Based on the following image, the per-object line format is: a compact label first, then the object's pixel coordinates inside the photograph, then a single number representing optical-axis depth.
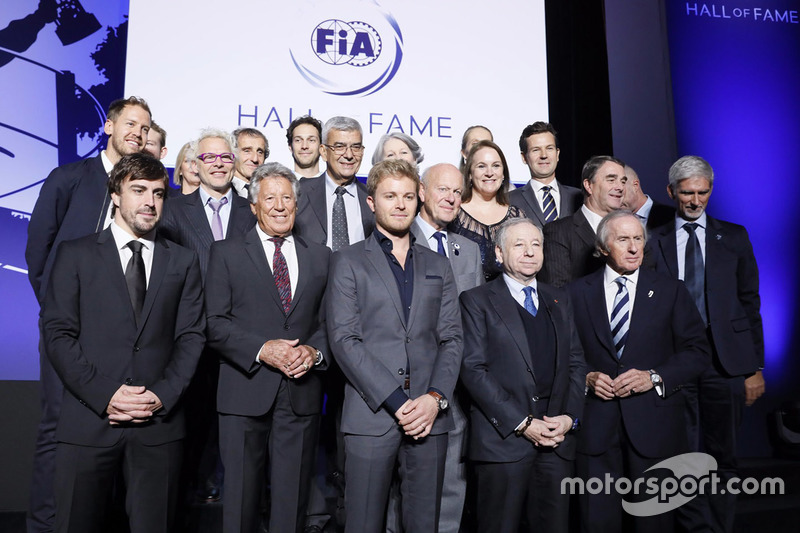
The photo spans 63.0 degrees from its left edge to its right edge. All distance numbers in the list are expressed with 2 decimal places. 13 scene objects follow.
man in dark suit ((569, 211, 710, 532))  2.82
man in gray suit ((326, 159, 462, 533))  2.48
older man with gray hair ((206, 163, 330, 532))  2.63
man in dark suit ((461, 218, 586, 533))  2.63
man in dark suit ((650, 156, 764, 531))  3.47
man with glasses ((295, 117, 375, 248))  3.47
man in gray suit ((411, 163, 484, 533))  3.00
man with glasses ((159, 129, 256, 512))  3.22
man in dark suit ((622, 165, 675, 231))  3.85
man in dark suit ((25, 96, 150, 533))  2.91
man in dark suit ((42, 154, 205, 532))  2.34
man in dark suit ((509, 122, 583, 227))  3.82
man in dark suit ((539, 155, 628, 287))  3.32
